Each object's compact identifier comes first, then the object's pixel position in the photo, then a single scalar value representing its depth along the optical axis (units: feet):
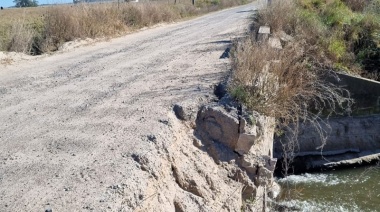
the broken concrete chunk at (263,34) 27.79
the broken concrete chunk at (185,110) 17.38
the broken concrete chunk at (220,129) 17.15
